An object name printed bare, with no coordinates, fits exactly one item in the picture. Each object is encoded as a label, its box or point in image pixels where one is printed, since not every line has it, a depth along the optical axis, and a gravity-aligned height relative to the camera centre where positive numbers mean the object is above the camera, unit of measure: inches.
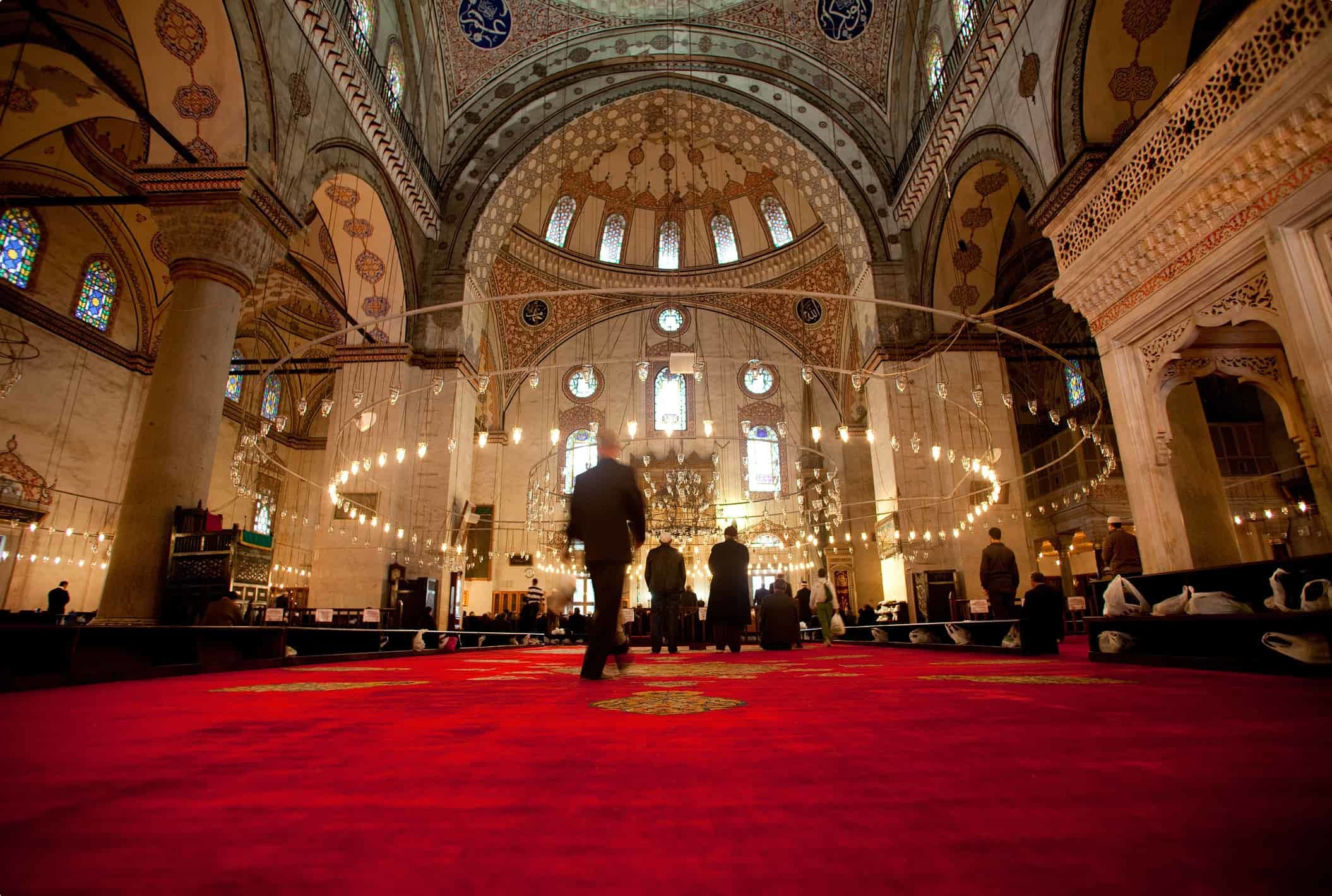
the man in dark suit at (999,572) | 249.6 +14.6
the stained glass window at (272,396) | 671.1 +227.3
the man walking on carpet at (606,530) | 114.0 +14.9
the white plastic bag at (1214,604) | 128.7 +0.9
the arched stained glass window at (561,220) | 674.8 +400.6
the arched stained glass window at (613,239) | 716.0 +403.3
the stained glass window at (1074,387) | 572.8 +191.5
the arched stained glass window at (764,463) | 698.8 +158.4
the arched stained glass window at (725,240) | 724.0 +405.7
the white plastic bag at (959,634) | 258.7 -8.9
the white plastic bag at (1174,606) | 139.7 +0.6
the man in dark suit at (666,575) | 241.1 +14.4
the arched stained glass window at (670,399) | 719.7 +232.0
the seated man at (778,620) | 262.5 -2.6
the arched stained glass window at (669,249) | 737.0 +403.1
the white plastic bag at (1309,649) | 106.2 -6.7
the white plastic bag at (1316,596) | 110.2 +1.8
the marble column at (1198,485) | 203.5 +38.7
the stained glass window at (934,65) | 411.5 +340.4
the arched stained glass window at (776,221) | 684.7 +402.6
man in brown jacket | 209.8 +18.0
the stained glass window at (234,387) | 602.5 +211.3
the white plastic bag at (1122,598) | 159.6 +2.6
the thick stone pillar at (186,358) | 226.8 +97.1
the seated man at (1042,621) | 195.2 -3.0
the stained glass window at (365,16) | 374.9 +341.8
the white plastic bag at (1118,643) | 160.4 -8.0
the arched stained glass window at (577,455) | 698.2 +168.3
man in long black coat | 236.1 +9.7
